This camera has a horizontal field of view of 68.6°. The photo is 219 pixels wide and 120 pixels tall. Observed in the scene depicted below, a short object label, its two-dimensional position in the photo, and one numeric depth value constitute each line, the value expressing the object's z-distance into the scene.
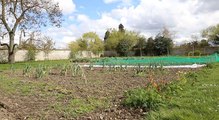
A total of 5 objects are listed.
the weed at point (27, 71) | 6.52
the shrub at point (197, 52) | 18.49
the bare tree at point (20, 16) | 14.41
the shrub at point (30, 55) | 17.43
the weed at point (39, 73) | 5.80
